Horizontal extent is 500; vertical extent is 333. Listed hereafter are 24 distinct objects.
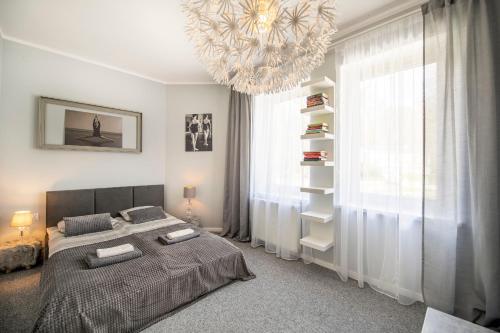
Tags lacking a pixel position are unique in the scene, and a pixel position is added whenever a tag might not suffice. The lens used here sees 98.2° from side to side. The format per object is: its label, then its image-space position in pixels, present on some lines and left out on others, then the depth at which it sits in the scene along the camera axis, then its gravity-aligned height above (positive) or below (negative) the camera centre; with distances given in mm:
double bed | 1505 -929
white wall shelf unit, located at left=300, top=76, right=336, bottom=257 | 2553 -101
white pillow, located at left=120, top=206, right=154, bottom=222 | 3230 -717
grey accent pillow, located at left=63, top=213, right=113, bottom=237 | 2629 -731
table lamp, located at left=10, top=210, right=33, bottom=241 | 2496 -621
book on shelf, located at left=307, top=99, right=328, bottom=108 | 2535 +772
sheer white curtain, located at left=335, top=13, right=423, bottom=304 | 2080 +99
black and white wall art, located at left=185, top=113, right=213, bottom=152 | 4090 +661
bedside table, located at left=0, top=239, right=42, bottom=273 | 2420 -1015
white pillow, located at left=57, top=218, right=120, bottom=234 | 2686 -778
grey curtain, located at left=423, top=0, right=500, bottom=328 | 1639 +79
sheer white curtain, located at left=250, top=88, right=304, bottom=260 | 3070 -84
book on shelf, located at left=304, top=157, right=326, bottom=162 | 2580 +104
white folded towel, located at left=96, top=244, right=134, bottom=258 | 1978 -794
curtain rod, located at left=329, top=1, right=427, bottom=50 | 2053 +1508
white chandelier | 1197 +782
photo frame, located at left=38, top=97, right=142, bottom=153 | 2947 +592
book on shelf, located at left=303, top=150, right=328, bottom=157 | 2570 +174
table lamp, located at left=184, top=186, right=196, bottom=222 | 3822 -462
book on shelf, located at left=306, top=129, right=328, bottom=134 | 2537 +432
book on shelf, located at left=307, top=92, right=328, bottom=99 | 2559 +863
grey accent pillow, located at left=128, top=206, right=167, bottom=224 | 3162 -723
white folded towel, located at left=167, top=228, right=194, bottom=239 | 2482 -782
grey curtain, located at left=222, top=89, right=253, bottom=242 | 3676 -48
